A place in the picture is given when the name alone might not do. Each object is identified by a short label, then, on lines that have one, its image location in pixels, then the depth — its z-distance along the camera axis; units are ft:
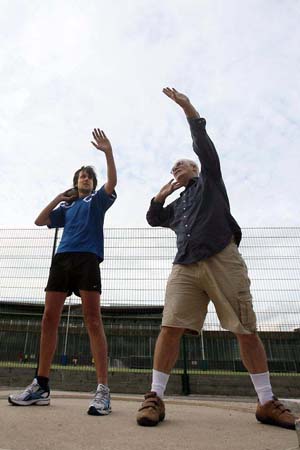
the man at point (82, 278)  8.21
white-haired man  6.76
